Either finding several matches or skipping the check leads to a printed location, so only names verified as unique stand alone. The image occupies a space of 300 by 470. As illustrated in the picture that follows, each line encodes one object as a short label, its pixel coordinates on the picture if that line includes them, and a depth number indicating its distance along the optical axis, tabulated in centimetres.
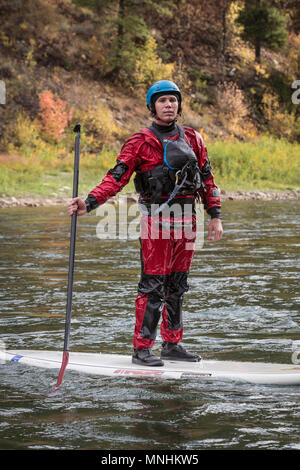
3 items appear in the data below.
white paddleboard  1094
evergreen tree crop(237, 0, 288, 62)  8600
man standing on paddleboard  1157
